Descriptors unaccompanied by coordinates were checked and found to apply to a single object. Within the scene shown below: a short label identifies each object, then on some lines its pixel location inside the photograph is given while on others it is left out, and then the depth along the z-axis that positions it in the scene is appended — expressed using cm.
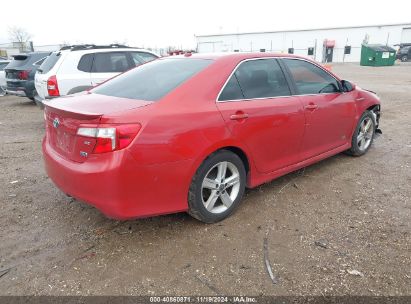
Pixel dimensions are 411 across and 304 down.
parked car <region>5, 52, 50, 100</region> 1055
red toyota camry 271
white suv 734
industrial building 5050
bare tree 7186
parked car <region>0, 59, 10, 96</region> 1321
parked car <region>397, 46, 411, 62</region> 4131
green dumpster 3453
